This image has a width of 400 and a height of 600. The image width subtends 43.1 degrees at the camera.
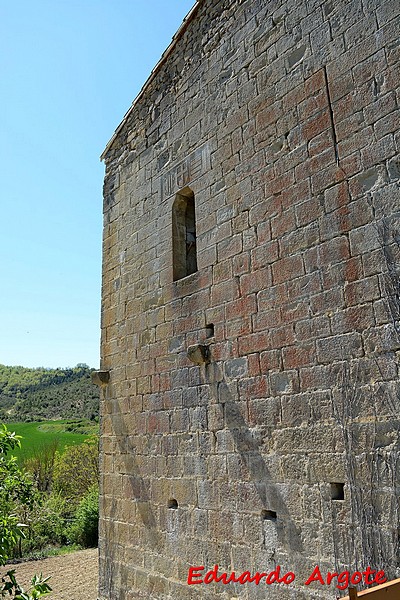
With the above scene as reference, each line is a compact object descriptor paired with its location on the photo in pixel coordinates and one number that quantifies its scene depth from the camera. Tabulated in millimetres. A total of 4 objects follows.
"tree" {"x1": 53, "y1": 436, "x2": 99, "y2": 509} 18391
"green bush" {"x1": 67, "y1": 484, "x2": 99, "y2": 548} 14422
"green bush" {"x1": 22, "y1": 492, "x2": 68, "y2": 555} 14726
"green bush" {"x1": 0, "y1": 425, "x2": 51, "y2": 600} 3572
